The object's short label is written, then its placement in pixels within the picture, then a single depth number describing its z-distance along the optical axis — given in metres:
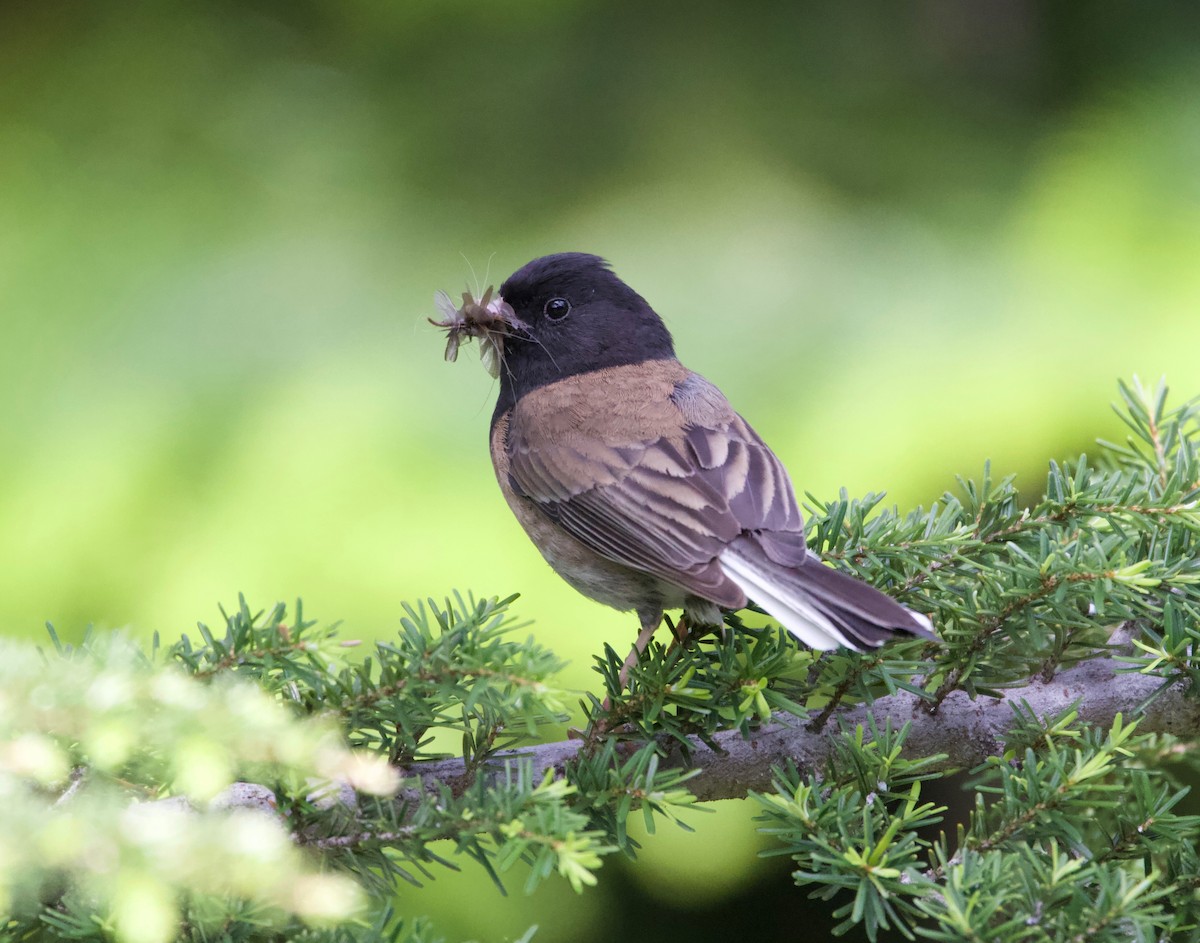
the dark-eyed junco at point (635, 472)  4.22
